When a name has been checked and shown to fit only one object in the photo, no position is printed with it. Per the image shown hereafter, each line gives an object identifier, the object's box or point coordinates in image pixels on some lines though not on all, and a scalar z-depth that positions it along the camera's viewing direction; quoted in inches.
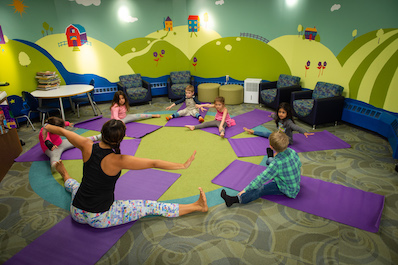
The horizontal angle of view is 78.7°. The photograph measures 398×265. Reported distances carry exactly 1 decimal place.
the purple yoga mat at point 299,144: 166.2
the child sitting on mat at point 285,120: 166.6
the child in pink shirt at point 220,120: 198.8
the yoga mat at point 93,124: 220.0
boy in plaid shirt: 106.0
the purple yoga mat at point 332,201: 103.1
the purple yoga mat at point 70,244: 88.2
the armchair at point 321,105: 198.8
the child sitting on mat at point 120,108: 208.5
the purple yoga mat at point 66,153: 165.3
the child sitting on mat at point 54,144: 146.3
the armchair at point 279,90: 240.4
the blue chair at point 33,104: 210.5
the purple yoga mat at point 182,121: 220.4
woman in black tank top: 85.3
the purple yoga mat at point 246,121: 201.8
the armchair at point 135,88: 276.4
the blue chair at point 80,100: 247.6
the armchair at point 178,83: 289.6
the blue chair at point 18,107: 229.0
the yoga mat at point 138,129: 199.3
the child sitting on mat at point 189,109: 232.0
